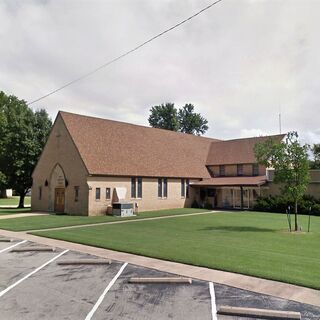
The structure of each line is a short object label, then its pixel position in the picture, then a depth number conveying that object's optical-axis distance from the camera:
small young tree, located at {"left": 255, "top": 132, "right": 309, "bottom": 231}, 20.38
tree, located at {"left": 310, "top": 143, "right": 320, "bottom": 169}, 58.62
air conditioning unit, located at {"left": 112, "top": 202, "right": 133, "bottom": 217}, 29.98
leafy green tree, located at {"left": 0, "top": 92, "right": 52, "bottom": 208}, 40.31
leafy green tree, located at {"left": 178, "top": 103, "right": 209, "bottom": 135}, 83.56
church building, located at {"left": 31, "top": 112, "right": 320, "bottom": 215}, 31.58
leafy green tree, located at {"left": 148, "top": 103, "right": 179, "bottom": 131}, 79.19
